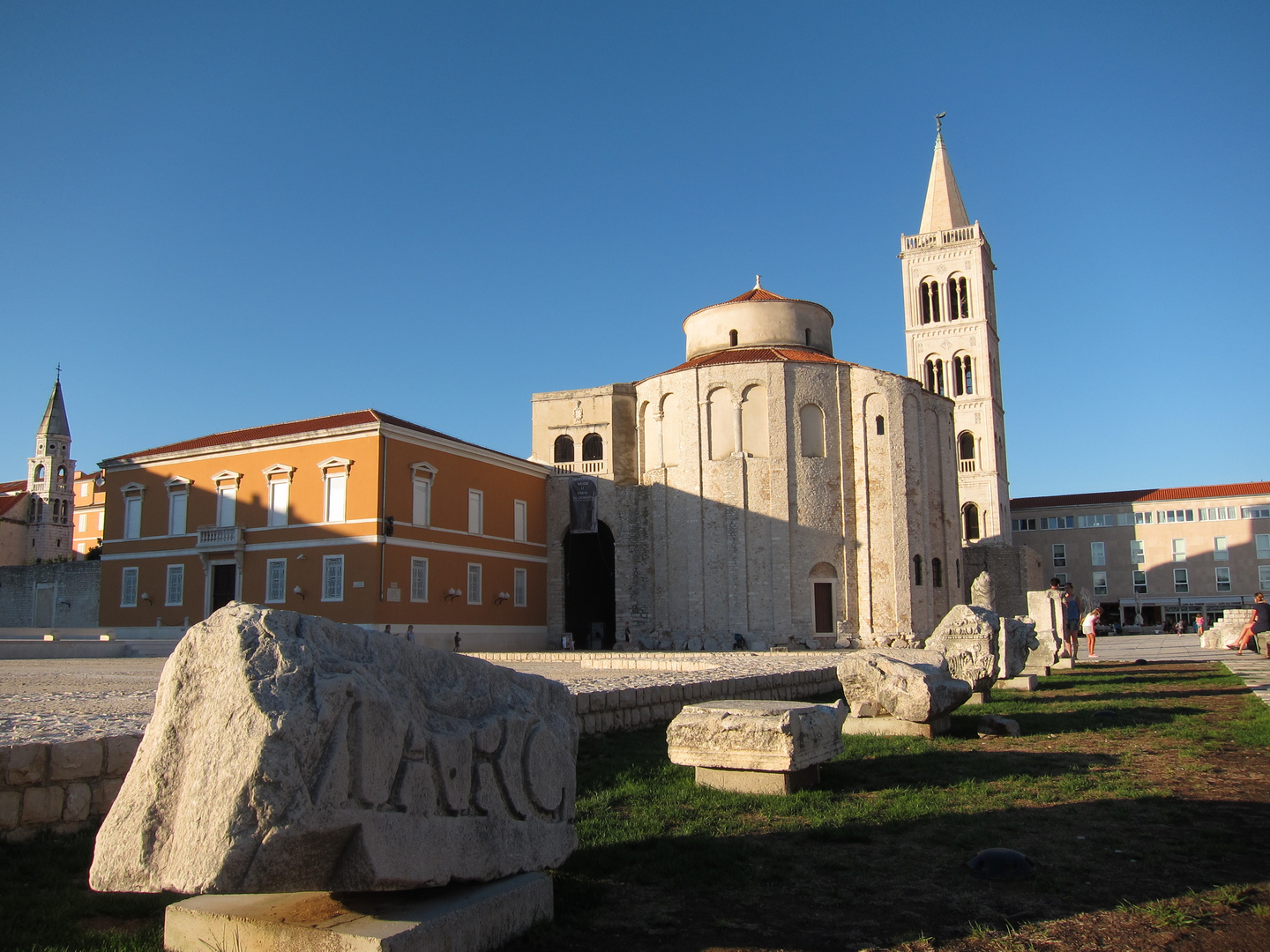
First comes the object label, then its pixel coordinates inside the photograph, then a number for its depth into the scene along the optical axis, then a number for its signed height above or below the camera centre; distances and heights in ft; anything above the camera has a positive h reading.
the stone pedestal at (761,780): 20.66 -4.28
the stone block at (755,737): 20.61 -3.31
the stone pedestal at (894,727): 28.84 -4.37
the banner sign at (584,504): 109.50 +10.33
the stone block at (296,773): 9.02 -1.82
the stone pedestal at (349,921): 10.14 -3.67
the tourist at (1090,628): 78.38 -3.74
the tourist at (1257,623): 71.10 -3.30
